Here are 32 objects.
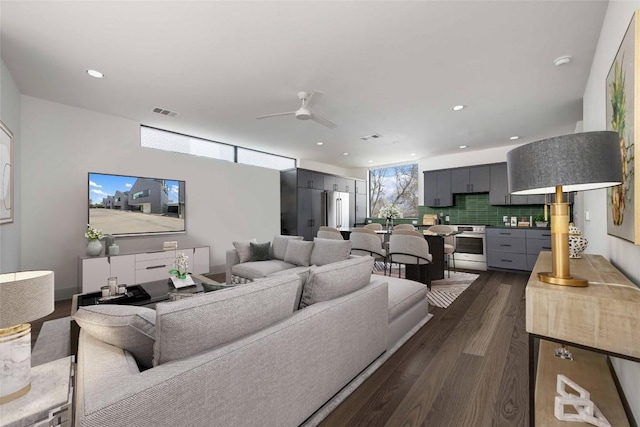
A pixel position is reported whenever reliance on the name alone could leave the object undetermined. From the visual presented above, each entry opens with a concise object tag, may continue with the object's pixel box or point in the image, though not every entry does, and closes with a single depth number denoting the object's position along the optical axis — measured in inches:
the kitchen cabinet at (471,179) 242.3
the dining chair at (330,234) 199.6
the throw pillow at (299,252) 155.7
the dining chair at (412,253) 160.4
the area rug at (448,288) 145.7
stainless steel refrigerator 283.3
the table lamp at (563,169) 43.6
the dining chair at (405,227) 209.0
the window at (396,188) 303.4
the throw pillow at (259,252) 167.2
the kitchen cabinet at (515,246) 205.8
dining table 175.0
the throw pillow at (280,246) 171.6
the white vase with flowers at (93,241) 150.7
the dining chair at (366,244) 178.9
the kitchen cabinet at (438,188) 264.5
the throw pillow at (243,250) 166.6
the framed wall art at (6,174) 104.7
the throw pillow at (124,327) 45.2
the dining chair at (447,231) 205.5
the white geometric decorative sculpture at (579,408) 45.1
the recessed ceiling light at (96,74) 114.6
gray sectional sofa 36.1
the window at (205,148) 190.9
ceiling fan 130.6
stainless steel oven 233.9
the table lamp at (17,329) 36.6
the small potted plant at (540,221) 209.8
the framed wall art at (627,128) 44.8
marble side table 33.8
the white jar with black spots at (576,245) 69.9
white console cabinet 145.9
